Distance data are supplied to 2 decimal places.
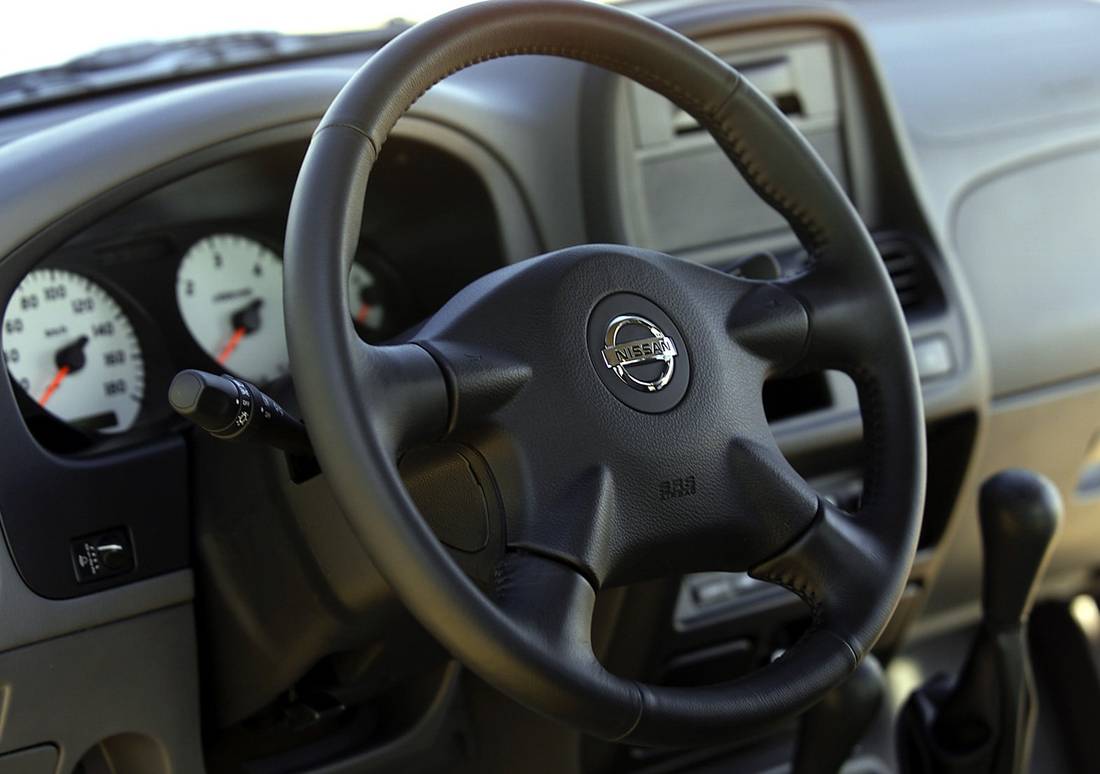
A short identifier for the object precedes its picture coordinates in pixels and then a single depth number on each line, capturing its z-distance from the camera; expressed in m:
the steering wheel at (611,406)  0.90
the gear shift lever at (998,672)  1.49
